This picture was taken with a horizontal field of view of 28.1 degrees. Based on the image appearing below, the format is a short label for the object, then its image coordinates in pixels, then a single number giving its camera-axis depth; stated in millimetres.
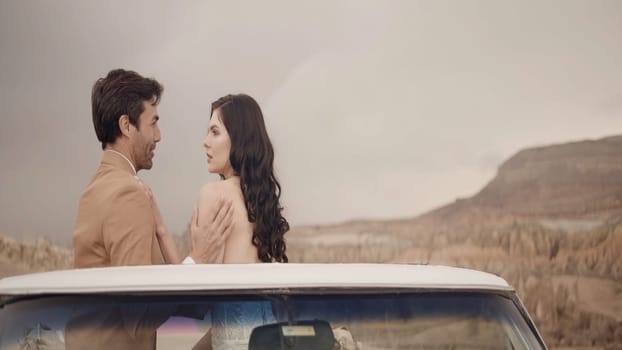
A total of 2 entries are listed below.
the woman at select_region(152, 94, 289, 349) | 3826
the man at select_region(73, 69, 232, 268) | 3361
